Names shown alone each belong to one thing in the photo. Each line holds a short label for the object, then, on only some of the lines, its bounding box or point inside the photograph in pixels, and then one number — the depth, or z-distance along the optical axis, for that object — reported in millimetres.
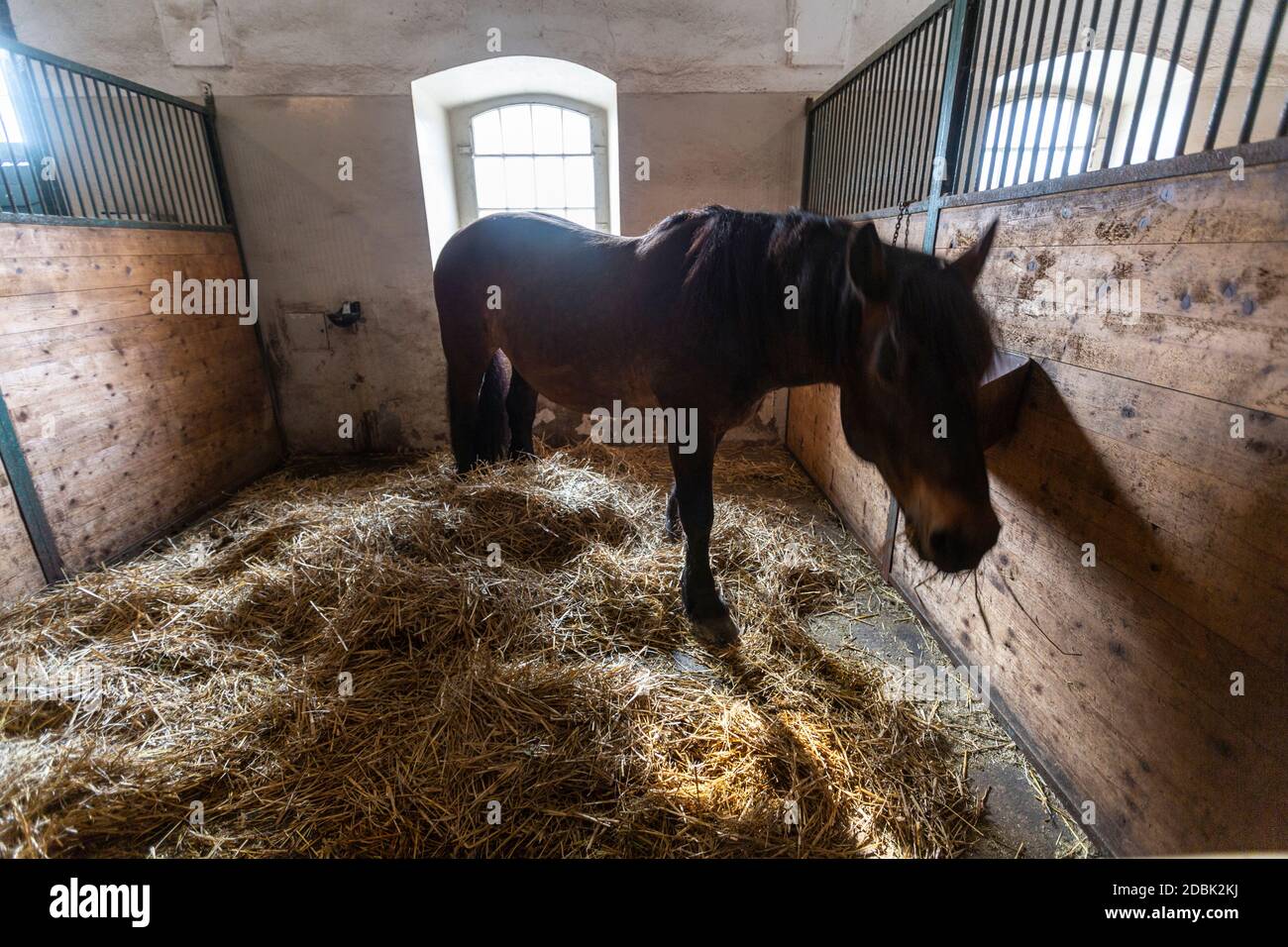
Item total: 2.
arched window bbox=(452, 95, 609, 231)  4391
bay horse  1351
